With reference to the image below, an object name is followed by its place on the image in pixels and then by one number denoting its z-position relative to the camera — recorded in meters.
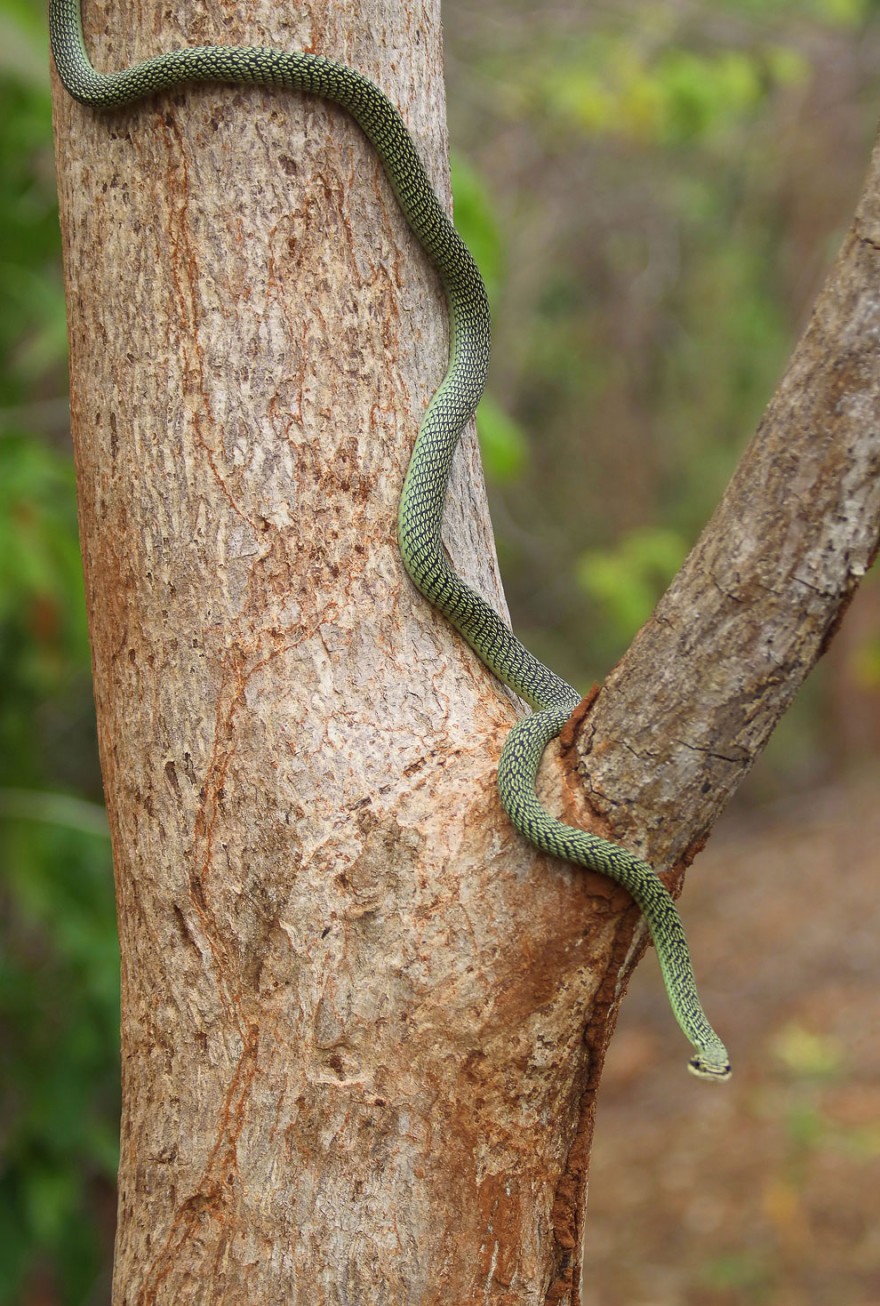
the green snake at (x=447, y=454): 2.41
